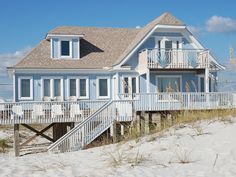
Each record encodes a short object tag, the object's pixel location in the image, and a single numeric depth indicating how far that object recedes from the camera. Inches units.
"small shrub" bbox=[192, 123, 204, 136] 517.7
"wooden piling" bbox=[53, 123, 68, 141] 1035.9
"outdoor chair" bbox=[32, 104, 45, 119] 835.4
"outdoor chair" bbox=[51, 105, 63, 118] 843.4
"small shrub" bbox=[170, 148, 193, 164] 394.3
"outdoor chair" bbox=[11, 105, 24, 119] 832.9
